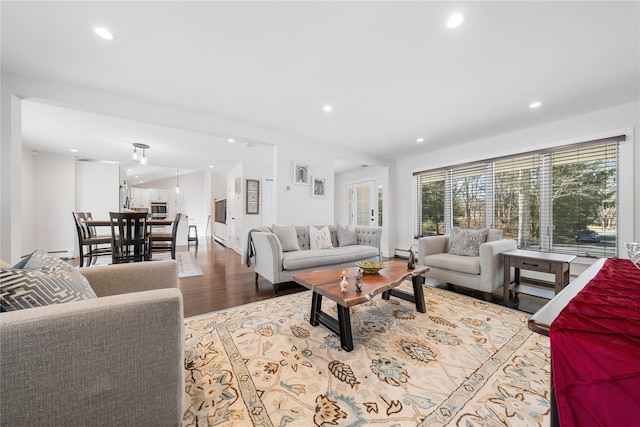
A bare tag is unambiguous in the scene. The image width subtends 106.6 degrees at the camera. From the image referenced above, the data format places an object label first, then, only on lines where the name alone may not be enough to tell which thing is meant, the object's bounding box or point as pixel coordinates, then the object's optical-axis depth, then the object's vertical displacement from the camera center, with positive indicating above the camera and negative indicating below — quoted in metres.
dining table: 3.61 -0.14
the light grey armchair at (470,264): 2.73 -0.61
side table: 2.42 -0.54
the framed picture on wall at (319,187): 4.70 +0.55
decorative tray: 2.39 -0.52
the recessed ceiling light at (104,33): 1.86 +1.44
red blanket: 0.52 -0.35
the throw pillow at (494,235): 3.30 -0.27
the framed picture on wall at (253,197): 6.02 +0.45
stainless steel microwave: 8.34 +0.21
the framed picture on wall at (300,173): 4.41 +0.78
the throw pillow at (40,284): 0.87 -0.29
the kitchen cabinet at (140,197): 8.33 +0.59
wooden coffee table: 1.75 -0.60
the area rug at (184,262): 4.00 -0.98
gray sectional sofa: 0.73 -0.51
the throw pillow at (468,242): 3.31 -0.37
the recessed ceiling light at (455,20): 1.70 +1.43
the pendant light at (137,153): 4.73 +1.34
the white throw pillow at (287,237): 3.55 -0.34
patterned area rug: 1.21 -1.00
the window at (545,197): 3.18 +0.29
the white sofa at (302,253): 3.00 -0.55
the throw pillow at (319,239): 3.90 -0.40
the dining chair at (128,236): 3.34 -0.33
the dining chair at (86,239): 3.58 -0.41
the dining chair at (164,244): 3.85 -0.47
